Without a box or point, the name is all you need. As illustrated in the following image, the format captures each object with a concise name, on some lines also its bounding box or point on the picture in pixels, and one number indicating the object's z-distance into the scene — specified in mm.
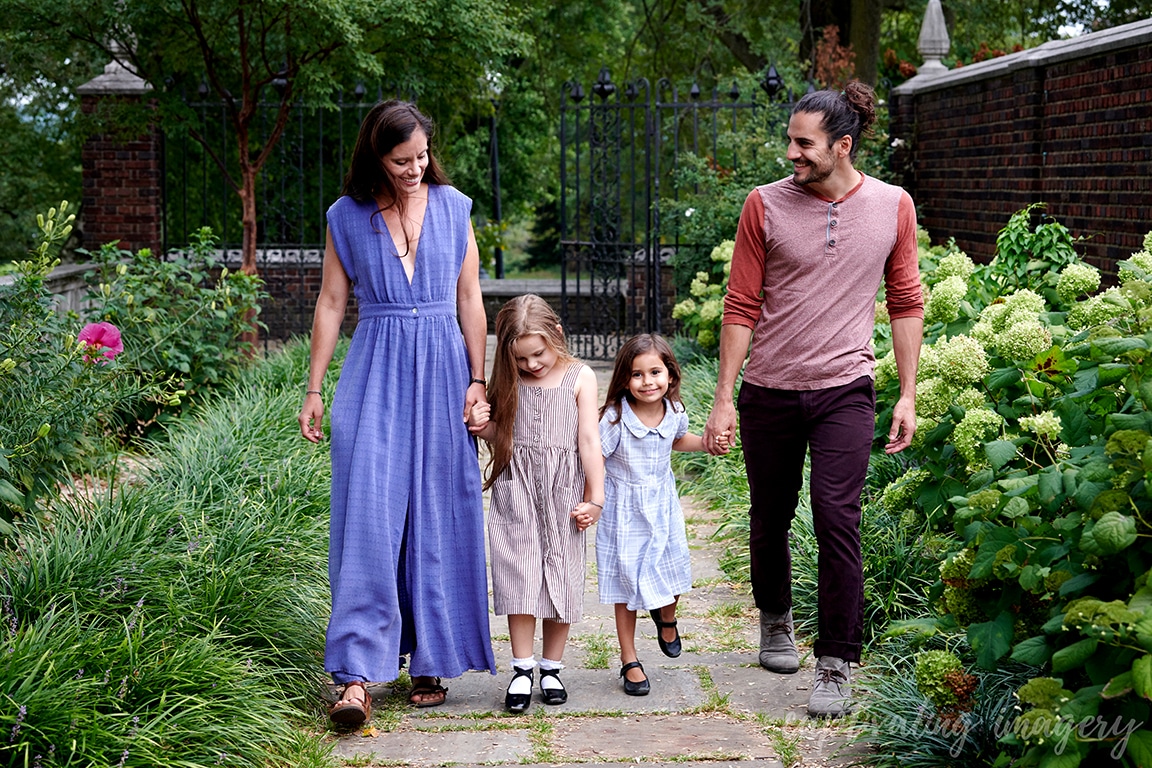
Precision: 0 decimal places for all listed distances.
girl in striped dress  4039
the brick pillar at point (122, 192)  12414
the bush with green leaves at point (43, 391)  4910
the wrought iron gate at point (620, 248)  11742
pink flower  5520
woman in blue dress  3895
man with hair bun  3943
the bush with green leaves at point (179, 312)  7449
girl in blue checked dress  4184
